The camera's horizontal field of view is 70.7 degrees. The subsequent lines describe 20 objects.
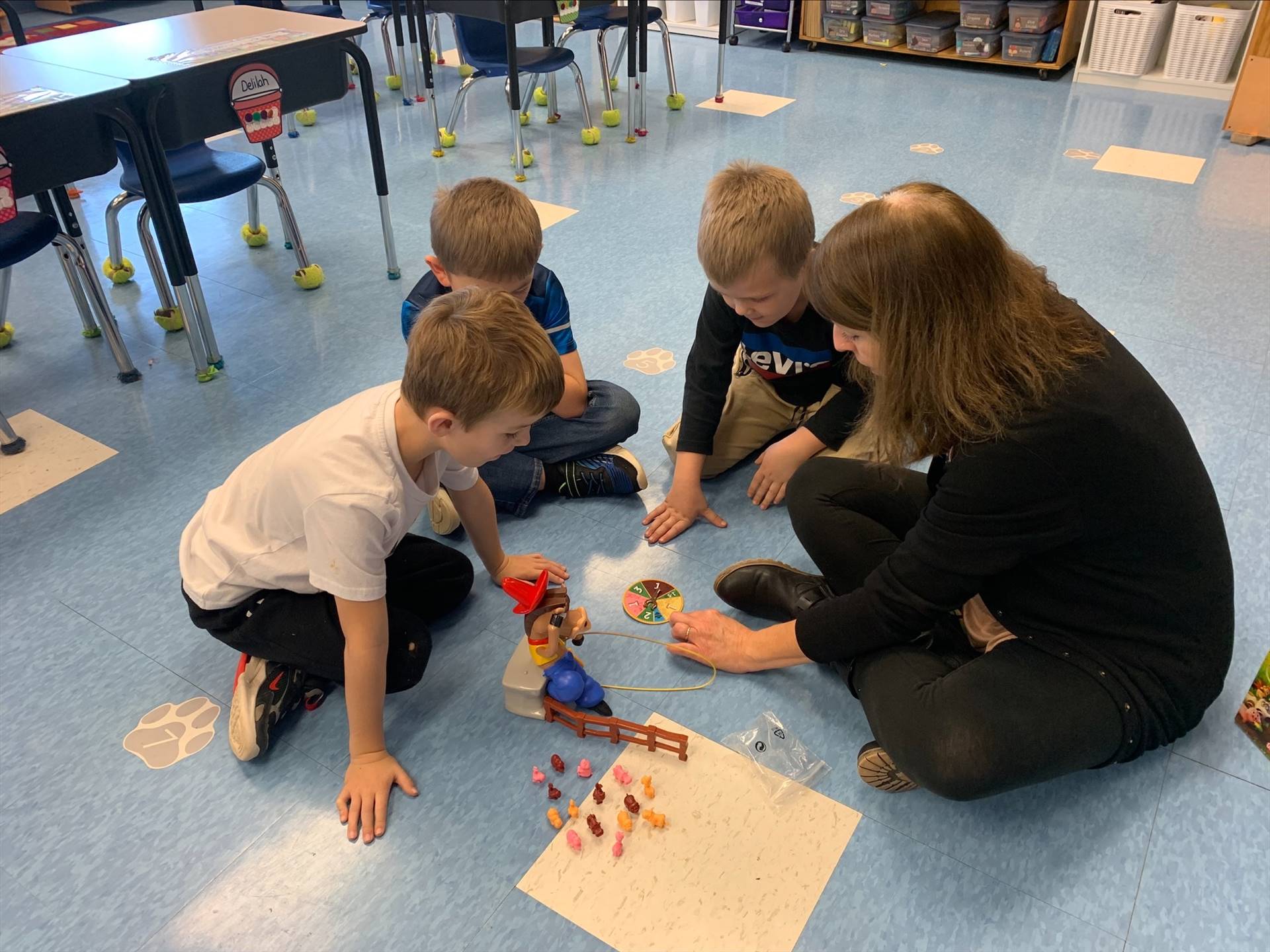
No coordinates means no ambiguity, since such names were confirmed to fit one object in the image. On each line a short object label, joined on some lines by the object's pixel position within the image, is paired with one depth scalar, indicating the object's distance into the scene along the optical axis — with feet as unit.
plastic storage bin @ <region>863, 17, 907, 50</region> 13.55
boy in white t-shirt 3.02
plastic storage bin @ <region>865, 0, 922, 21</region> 13.38
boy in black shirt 3.96
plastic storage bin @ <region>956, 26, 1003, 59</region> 12.84
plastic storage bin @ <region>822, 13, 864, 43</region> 13.83
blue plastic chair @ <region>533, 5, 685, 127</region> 10.71
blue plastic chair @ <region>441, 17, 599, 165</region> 9.91
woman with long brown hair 2.65
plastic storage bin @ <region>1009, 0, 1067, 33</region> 12.26
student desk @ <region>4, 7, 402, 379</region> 5.51
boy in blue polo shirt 4.31
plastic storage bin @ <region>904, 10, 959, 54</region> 13.19
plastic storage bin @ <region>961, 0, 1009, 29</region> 12.64
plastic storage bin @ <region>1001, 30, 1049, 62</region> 12.46
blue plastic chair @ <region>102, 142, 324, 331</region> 6.32
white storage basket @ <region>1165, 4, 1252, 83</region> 11.27
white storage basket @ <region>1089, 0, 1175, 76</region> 11.68
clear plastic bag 3.47
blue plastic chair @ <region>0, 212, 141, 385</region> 5.41
